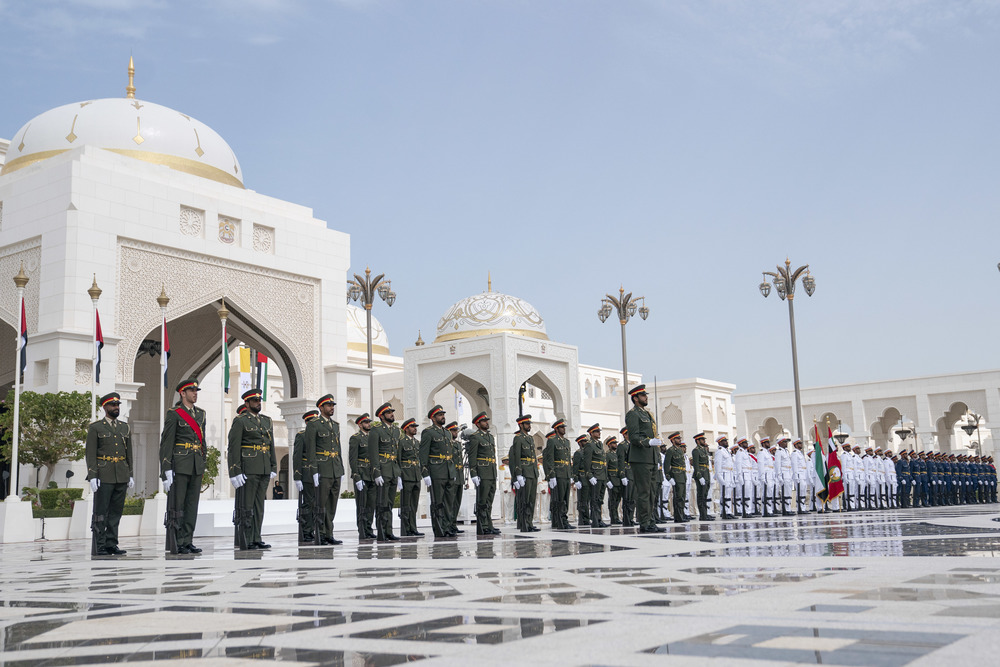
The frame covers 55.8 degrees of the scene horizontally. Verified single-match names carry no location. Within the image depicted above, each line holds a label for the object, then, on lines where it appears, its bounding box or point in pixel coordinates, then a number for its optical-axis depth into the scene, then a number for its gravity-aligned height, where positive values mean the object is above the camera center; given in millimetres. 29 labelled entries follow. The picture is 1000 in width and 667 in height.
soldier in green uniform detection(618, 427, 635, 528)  12805 -171
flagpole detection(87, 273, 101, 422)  16300 +2340
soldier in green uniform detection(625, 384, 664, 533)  10594 +242
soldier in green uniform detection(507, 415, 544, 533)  11984 +54
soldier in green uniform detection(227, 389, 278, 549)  9445 +280
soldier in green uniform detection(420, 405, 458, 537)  11156 +138
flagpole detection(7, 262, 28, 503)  14984 +701
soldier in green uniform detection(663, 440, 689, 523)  13570 -18
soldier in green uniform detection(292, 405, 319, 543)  10523 +4
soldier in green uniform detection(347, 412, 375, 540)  11297 -6
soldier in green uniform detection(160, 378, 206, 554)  9273 +265
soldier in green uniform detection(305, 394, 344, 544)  10500 +285
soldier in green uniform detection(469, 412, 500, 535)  11273 +101
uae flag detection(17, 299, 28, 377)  15711 +2486
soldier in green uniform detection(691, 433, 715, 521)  14781 -37
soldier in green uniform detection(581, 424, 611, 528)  13523 +61
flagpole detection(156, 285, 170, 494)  17234 +3285
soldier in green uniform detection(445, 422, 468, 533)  11438 +4
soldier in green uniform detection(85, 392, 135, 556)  9406 +161
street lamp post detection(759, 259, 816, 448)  22266 +4506
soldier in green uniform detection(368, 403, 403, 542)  10938 +215
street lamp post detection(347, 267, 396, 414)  26562 +5417
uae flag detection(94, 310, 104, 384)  16672 +2521
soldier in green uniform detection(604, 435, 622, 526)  14023 -155
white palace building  18484 +4470
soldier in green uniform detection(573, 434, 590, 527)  13711 -167
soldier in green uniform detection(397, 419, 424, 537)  11586 +12
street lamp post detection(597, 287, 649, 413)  27156 +4848
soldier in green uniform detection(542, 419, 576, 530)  12750 +32
